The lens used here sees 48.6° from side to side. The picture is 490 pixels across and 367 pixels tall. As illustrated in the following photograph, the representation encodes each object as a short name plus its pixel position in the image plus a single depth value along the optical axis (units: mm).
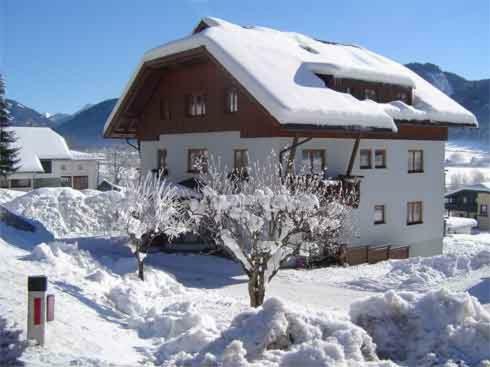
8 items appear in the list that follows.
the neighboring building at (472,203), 62656
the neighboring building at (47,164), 46625
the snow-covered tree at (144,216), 13625
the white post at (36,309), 6359
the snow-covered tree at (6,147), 37469
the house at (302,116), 18453
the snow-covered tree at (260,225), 11562
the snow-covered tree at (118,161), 75738
